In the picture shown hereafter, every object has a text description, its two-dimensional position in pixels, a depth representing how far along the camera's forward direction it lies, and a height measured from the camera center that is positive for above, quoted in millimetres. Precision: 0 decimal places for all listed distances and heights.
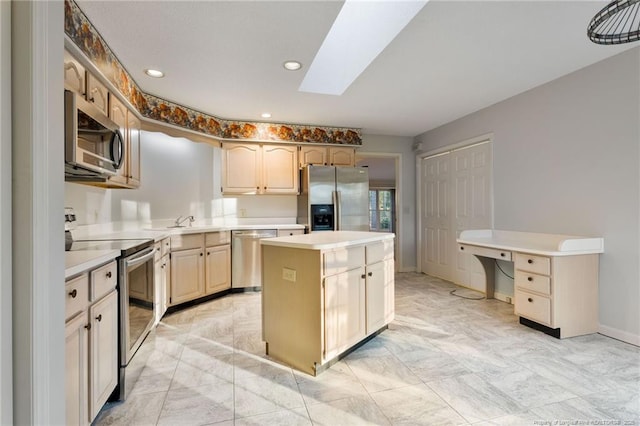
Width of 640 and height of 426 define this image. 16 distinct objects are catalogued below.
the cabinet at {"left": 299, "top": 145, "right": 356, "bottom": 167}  4773 +903
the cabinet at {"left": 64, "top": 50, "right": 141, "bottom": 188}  2018 +857
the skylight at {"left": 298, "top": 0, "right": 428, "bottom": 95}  2178 +1460
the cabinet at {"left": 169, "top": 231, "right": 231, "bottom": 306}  3400 -620
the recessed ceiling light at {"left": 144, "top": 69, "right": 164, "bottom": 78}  2859 +1322
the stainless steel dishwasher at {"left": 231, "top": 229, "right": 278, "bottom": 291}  4113 -597
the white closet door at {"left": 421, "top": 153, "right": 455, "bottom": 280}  4742 -82
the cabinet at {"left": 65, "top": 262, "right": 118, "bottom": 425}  1294 -619
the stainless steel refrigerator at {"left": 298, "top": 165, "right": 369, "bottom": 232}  4426 +210
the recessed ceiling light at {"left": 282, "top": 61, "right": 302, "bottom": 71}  2717 +1329
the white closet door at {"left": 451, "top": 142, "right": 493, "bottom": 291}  4055 +165
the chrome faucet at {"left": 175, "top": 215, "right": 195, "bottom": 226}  4007 -84
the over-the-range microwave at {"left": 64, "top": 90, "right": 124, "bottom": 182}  1711 +478
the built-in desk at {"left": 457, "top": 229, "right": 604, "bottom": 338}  2637 -656
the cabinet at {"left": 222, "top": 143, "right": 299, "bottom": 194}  4473 +651
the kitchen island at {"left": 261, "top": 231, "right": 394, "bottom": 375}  2084 -615
